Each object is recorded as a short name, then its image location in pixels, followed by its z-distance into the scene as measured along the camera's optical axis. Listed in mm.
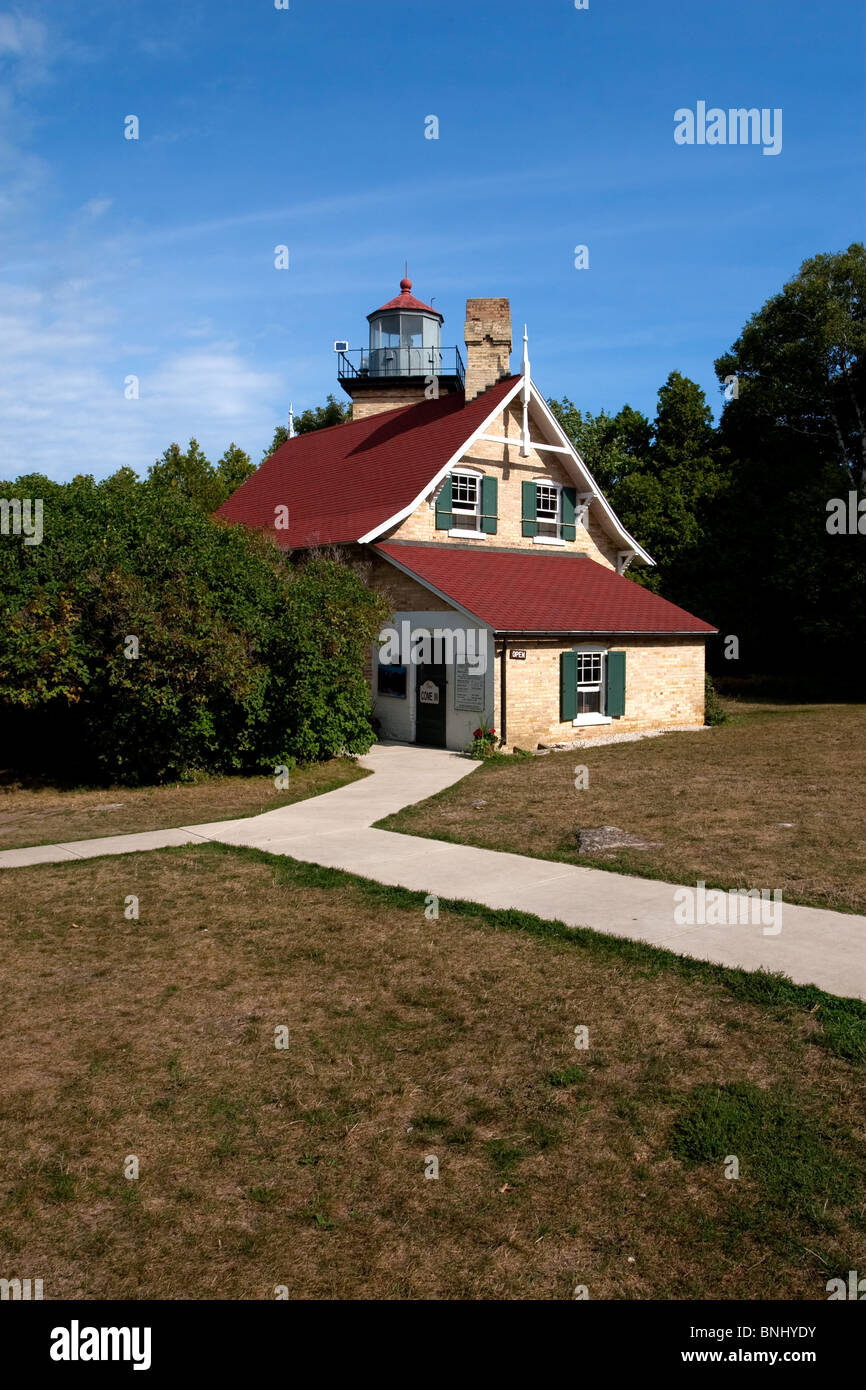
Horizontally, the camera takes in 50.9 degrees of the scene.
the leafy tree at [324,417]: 48094
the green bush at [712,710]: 25516
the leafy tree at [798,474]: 34031
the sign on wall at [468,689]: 19953
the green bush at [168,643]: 15141
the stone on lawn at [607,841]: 10800
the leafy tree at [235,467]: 44906
